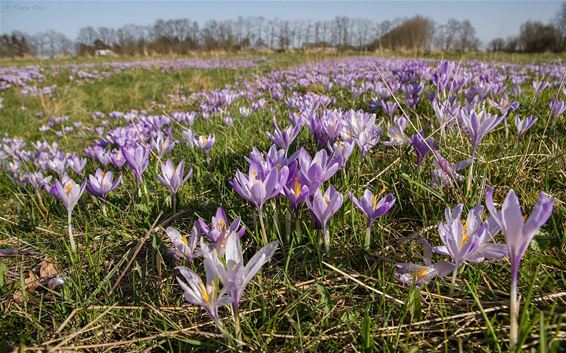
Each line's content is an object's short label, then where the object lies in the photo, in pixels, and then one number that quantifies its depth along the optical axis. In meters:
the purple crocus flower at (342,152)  0.48
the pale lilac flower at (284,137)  0.60
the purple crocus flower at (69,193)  0.48
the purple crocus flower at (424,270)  0.33
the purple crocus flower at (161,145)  0.71
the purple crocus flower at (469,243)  0.31
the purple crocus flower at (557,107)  0.70
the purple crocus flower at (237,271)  0.29
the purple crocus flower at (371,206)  0.38
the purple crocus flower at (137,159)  0.58
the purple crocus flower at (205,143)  0.72
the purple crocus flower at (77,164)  0.73
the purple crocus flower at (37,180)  0.69
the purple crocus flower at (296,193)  0.40
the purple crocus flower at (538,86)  0.91
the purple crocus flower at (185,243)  0.39
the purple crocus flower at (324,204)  0.37
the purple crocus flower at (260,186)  0.38
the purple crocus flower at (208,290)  0.29
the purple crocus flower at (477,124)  0.46
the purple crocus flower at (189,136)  0.81
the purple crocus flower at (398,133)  0.61
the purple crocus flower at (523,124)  0.61
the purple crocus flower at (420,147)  0.53
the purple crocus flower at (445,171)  0.49
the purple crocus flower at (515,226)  0.24
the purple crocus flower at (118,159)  0.68
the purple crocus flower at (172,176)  0.52
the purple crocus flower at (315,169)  0.40
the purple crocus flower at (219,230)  0.37
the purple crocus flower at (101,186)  0.54
